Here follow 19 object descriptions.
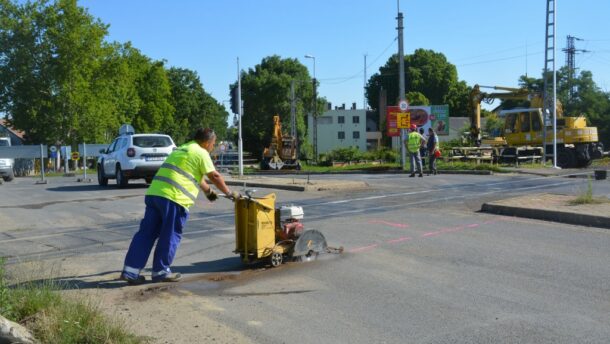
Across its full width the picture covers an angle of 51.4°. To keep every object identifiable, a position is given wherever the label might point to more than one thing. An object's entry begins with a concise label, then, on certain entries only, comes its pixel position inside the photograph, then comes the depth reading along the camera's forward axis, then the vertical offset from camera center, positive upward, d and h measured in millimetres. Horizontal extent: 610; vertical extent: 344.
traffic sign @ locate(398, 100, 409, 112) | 26391 +1901
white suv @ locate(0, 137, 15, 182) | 31284 -581
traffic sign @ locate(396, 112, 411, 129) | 26375 +1239
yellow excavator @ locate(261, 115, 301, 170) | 39094 -75
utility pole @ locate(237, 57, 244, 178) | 23719 +931
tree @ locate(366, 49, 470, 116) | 92625 +10442
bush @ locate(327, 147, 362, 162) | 47688 -202
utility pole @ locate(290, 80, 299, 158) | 45712 +3054
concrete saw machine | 7102 -951
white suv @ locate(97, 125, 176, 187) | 19156 -15
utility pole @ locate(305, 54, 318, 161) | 51456 +2195
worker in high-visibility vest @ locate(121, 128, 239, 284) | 6570 -566
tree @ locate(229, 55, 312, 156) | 73438 +5907
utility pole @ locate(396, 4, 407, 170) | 27312 +3189
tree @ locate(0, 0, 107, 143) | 54594 +7857
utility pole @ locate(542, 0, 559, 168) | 27453 +3748
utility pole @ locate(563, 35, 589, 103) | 62406 +9408
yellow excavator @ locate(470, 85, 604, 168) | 30031 +632
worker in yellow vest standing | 22047 +68
